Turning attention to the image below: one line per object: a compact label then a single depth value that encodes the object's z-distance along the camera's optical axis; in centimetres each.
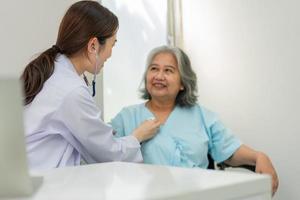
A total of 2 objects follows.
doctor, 132
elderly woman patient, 173
